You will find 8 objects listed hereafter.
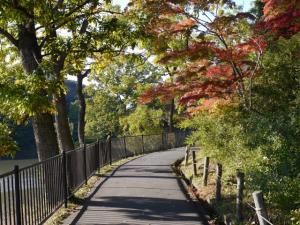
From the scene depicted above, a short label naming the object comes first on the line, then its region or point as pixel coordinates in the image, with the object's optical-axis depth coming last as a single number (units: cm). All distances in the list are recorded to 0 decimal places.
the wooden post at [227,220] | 780
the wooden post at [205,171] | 1191
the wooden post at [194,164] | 1401
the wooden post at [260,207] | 557
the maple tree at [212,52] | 1220
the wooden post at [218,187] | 985
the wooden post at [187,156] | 1806
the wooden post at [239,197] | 770
